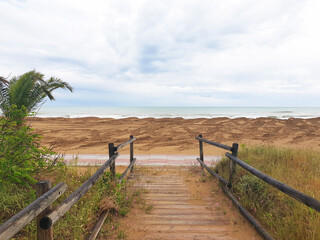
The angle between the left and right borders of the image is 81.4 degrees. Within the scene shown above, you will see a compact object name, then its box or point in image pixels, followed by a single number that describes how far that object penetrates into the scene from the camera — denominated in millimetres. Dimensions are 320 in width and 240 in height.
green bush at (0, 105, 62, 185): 3482
